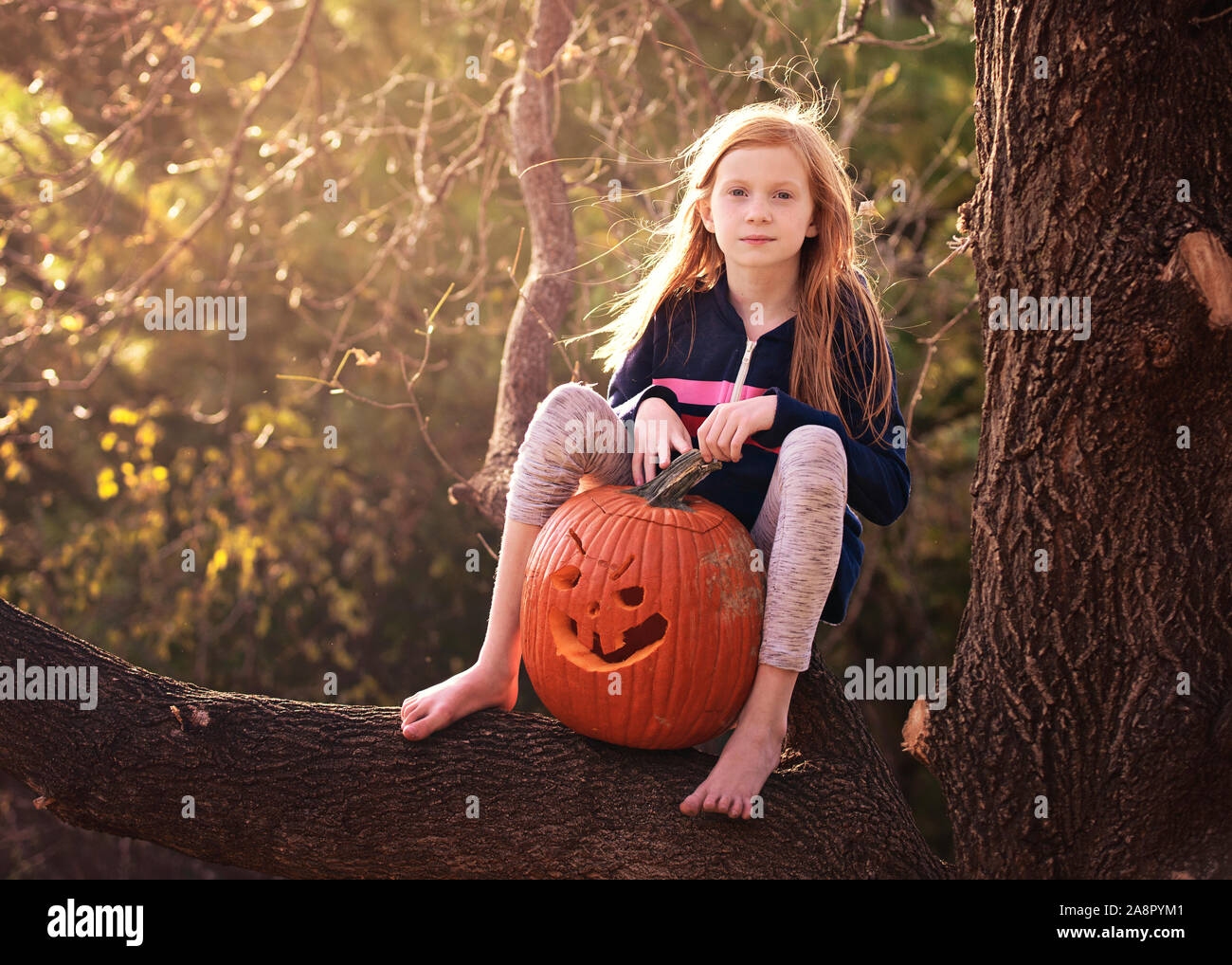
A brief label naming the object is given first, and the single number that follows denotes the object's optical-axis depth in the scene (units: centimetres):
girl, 226
